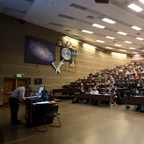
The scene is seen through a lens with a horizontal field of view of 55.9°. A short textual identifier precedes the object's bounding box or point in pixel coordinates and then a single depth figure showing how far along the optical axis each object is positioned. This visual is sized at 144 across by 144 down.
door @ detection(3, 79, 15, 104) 8.95
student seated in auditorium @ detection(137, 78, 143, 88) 8.75
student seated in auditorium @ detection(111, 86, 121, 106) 7.61
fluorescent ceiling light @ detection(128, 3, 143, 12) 7.45
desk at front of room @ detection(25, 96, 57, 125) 3.95
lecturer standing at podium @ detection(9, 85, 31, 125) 4.28
